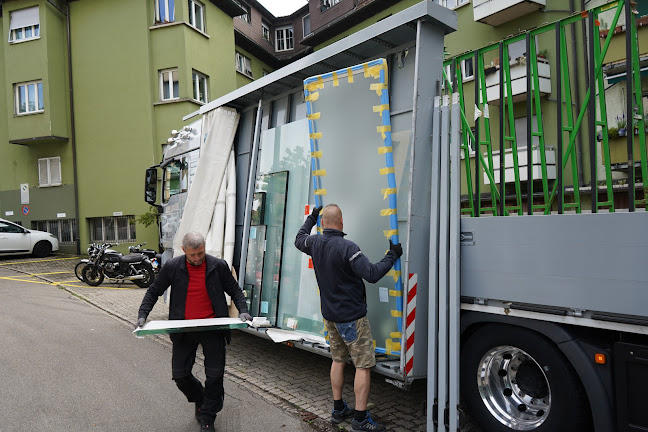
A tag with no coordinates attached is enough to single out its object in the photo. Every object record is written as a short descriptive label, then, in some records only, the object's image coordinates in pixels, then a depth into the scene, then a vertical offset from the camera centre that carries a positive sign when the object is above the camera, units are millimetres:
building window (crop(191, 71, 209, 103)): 19188 +5261
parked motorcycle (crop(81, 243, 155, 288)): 12281 -1089
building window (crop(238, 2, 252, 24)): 26884 +11117
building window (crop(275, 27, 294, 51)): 29844 +10757
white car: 17312 -455
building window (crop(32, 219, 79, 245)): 19955 -50
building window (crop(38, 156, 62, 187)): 20016 +2252
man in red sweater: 3975 -703
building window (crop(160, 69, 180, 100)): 18688 +5163
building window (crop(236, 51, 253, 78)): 24452 +7764
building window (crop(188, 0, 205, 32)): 19556 +8214
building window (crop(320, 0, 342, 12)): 22169 +9597
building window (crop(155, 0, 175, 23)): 18891 +8022
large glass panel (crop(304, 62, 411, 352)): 4148 +404
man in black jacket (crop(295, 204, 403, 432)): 3836 -677
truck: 2908 -67
